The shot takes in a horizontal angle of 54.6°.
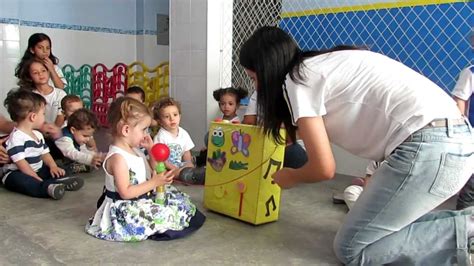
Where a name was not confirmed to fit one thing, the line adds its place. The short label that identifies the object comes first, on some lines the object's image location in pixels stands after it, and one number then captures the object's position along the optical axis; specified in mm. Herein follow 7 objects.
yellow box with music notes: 1574
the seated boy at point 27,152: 1994
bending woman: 1146
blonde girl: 1464
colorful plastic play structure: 3797
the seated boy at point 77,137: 2385
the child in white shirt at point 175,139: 2199
